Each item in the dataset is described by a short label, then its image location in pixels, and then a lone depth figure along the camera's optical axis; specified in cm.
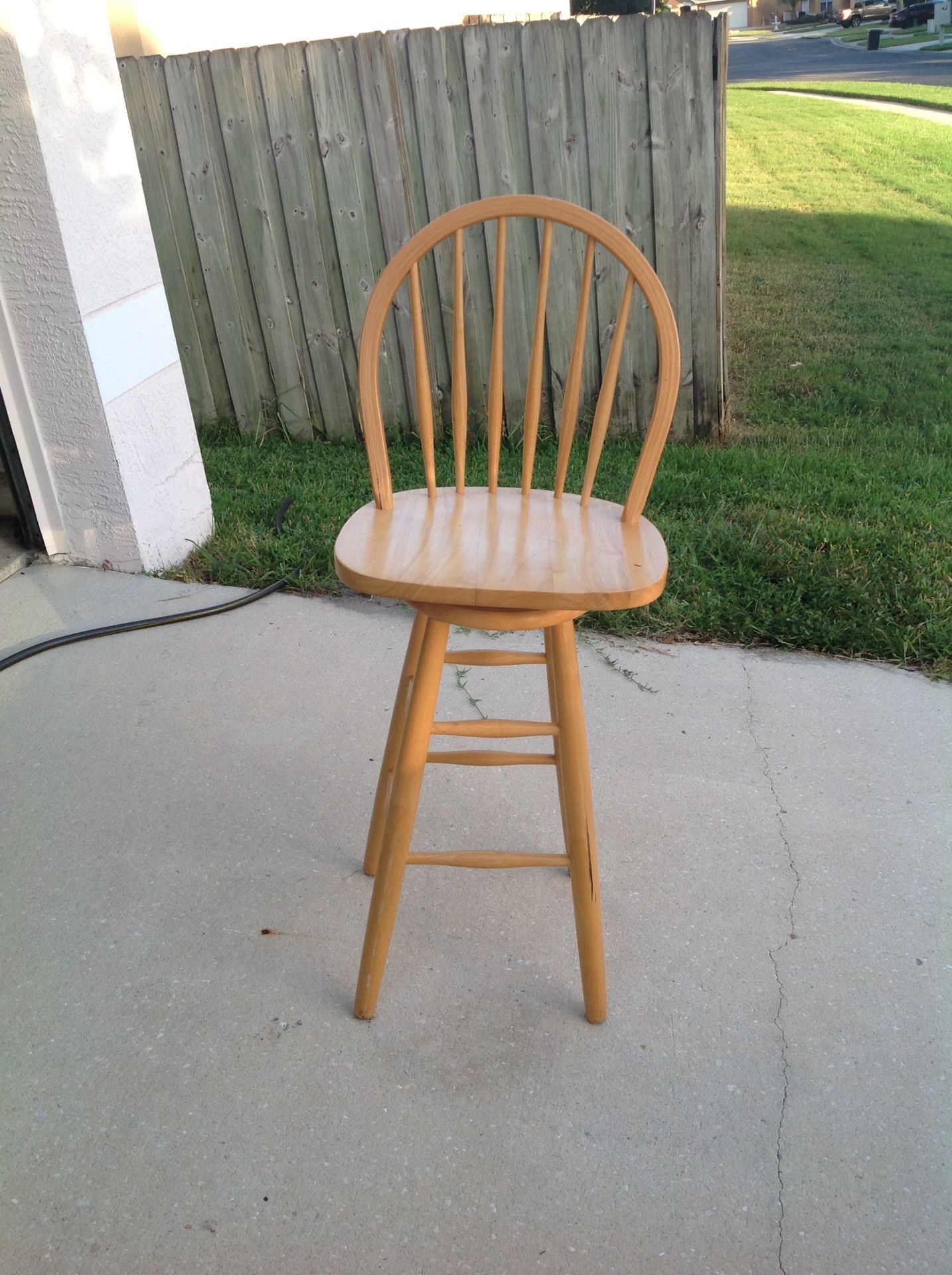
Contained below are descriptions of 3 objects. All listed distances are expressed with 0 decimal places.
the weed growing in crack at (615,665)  253
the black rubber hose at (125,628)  265
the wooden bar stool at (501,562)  145
